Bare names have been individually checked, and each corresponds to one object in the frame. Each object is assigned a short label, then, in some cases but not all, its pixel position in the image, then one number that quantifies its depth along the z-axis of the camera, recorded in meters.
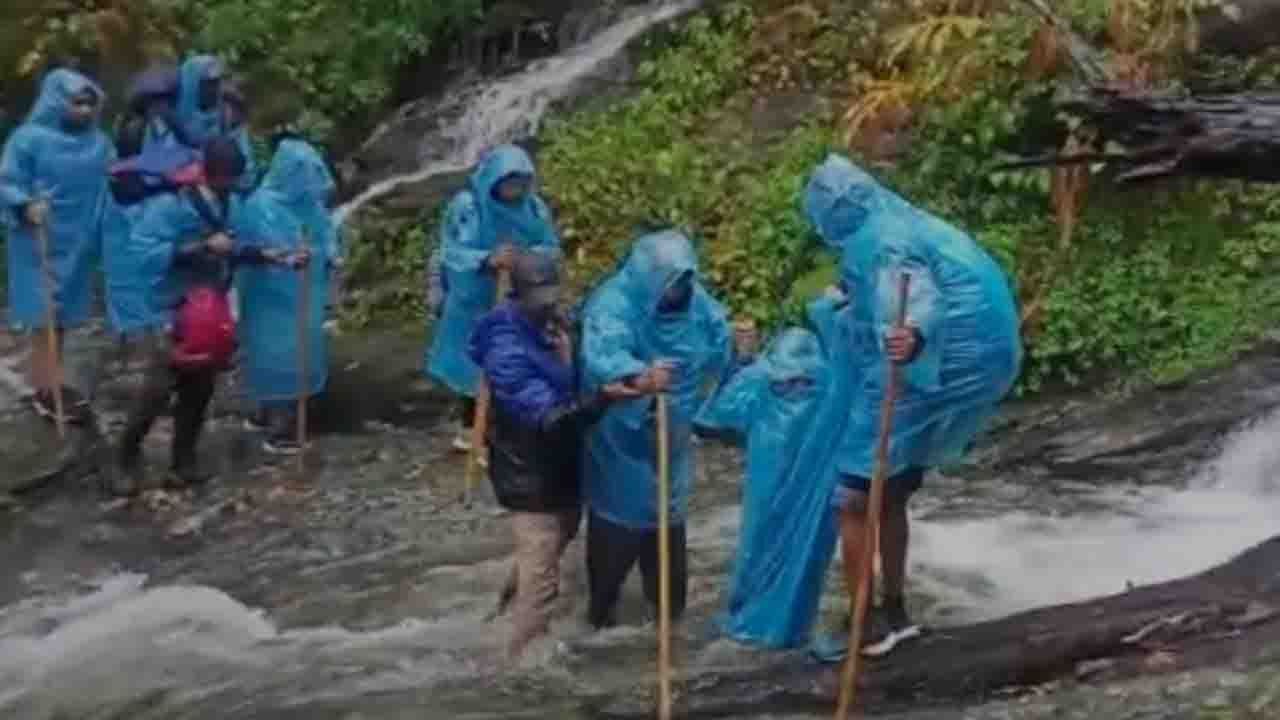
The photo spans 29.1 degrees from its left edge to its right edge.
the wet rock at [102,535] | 11.30
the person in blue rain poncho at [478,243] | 10.69
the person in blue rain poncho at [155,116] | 11.45
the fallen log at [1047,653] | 7.64
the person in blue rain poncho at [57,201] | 12.18
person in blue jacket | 8.08
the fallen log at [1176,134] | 7.88
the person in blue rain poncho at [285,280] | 11.84
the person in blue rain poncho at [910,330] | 7.45
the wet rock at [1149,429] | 11.41
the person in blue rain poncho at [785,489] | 7.97
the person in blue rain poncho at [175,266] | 11.45
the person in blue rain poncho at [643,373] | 7.97
